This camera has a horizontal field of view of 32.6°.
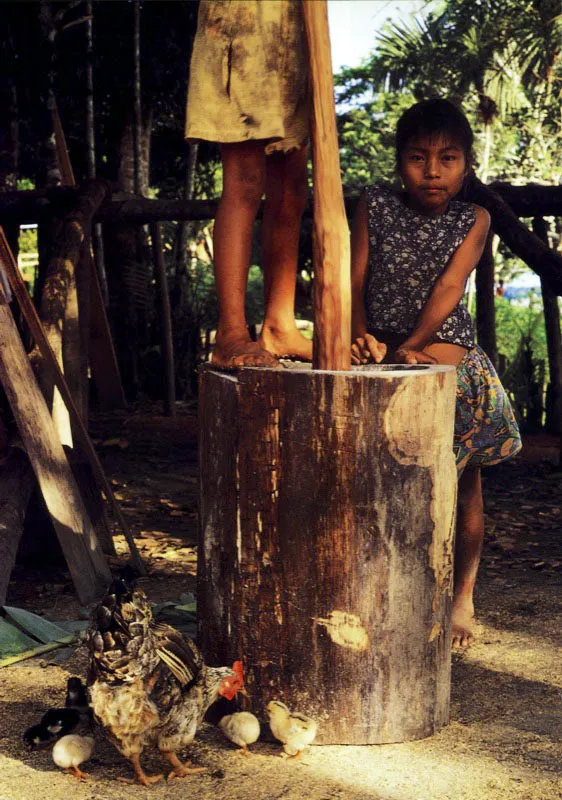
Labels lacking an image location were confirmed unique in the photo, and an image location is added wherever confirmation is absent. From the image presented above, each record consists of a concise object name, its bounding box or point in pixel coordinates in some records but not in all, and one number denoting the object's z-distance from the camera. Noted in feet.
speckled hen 8.28
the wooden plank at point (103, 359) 23.58
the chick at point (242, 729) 8.66
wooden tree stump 8.63
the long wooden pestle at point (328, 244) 9.02
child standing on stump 9.50
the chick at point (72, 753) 8.34
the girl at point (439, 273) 11.48
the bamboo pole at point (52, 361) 14.32
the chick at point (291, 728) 8.53
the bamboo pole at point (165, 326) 26.35
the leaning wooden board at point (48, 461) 13.70
